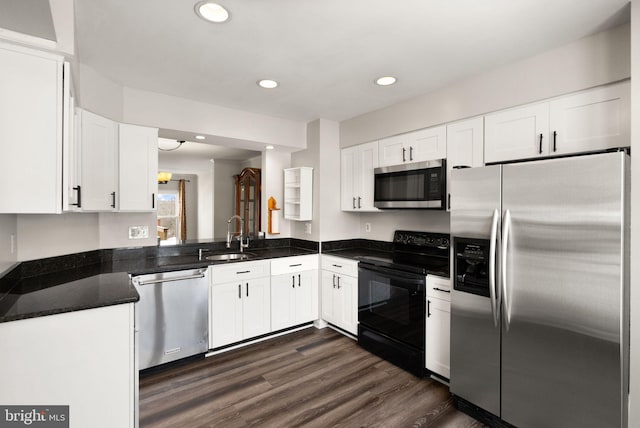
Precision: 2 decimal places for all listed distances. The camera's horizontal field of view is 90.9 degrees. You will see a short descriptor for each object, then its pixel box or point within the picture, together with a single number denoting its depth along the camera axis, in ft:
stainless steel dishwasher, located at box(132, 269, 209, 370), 8.45
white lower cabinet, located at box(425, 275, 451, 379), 7.92
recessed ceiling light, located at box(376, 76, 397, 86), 8.46
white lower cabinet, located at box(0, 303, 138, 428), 4.49
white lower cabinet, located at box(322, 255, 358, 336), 10.65
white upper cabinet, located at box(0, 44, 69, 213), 4.87
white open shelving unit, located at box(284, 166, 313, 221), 12.34
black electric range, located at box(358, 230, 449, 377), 8.54
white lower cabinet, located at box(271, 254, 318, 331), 11.00
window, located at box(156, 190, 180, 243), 21.66
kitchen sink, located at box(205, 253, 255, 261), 11.22
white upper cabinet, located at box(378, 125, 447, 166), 9.25
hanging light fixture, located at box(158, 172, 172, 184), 17.06
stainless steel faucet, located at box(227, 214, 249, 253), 11.87
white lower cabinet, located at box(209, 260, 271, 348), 9.67
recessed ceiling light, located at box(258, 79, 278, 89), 8.73
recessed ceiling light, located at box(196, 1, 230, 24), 5.48
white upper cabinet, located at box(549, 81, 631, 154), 6.03
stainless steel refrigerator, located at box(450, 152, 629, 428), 5.12
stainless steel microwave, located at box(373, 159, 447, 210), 8.99
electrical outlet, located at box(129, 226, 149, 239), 9.66
